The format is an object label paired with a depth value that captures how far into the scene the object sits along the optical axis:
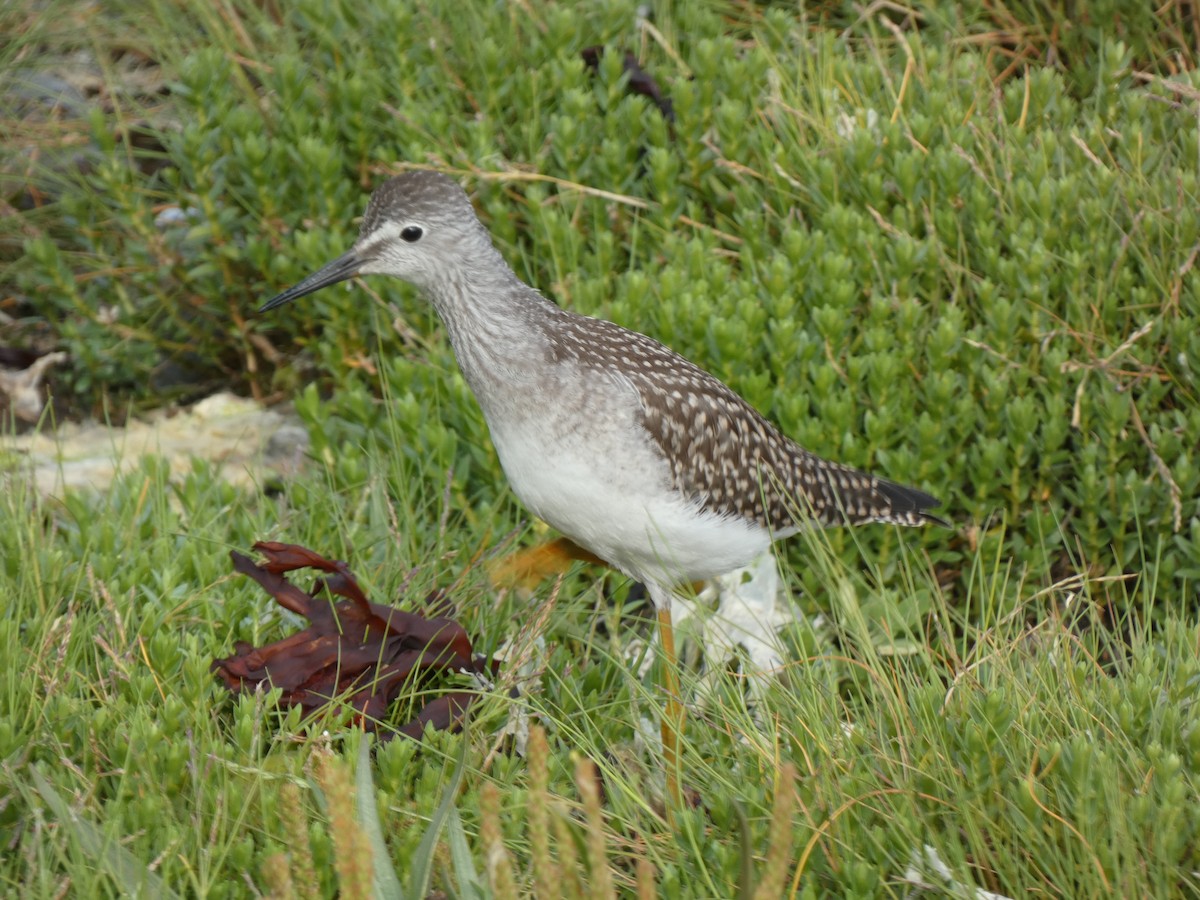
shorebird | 8.46
